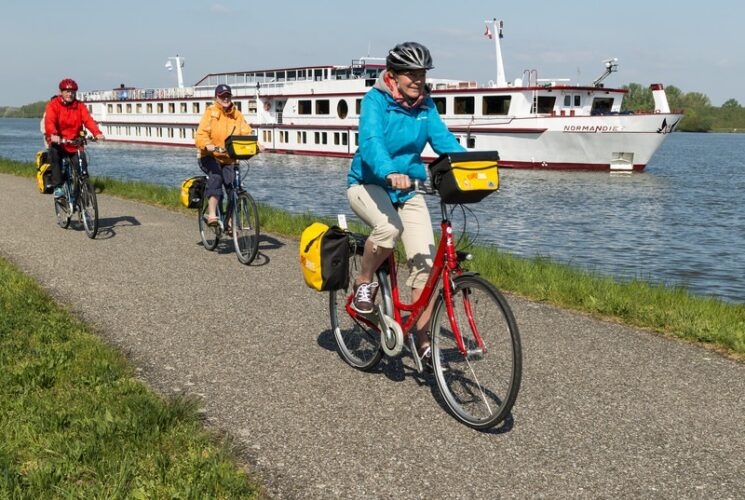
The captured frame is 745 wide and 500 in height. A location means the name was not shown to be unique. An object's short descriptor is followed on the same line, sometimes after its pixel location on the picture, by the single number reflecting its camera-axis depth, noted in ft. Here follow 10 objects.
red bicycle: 12.09
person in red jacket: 33.91
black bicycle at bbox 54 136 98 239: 33.45
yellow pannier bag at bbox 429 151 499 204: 12.32
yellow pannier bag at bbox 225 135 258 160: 27.71
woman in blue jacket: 13.48
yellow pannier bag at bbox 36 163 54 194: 35.49
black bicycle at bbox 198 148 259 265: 28.07
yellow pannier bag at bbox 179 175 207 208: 31.01
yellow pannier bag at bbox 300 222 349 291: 15.05
